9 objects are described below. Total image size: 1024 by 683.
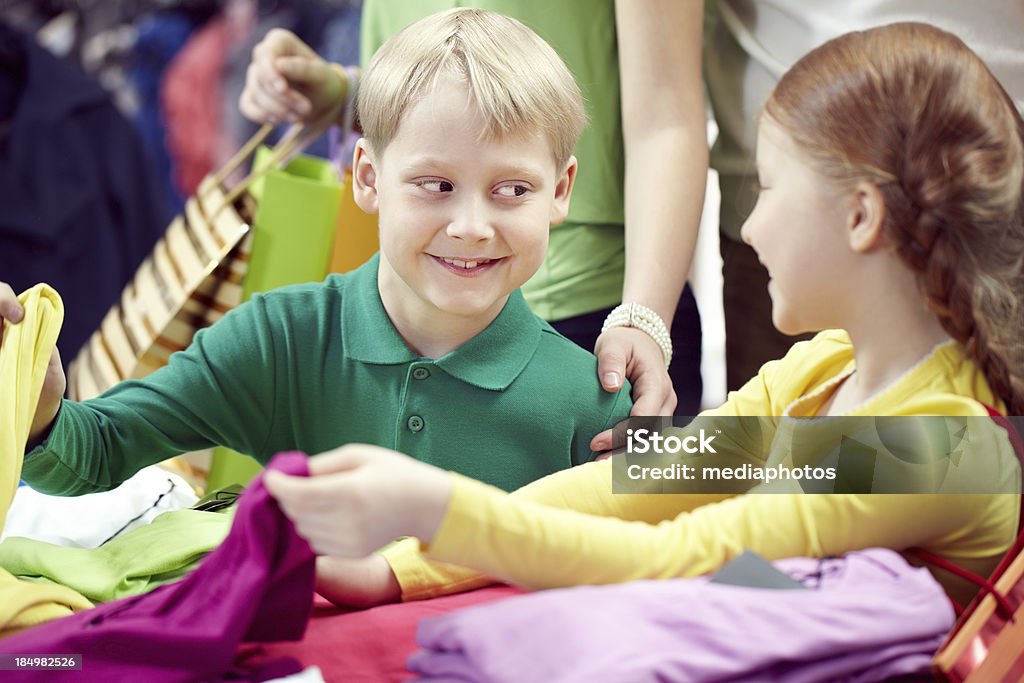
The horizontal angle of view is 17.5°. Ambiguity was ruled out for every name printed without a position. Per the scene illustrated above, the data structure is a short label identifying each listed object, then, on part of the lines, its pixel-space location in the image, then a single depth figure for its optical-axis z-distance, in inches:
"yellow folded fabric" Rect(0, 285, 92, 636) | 82.9
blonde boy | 87.4
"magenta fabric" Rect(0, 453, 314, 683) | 79.9
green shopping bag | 100.4
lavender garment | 77.9
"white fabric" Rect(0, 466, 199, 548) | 90.4
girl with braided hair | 80.8
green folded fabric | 85.3
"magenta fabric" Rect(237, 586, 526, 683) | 81.8
